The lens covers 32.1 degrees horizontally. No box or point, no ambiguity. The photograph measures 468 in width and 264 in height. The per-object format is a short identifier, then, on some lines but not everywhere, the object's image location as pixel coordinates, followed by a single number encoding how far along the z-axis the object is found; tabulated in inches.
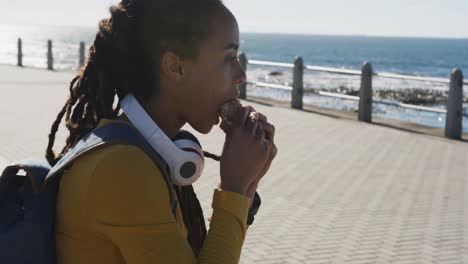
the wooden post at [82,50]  1038.9
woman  65.3
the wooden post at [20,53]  1165.7
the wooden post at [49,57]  1093.1
